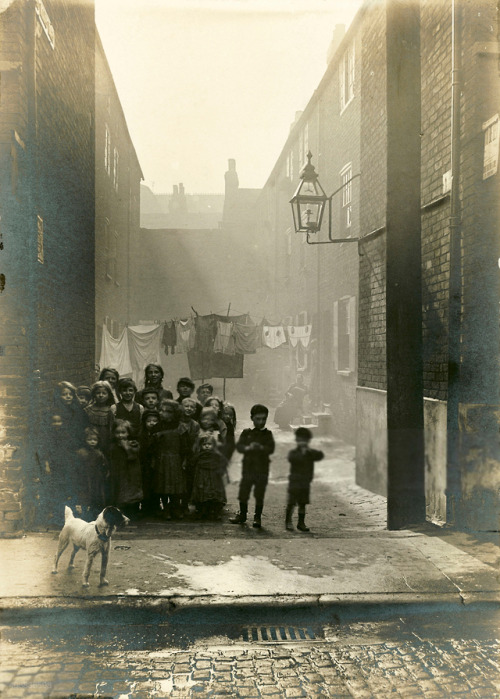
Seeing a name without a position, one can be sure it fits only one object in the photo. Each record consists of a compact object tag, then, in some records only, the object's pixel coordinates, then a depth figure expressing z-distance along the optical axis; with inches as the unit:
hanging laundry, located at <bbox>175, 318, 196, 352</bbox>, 594.9
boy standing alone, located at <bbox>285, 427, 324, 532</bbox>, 226.8
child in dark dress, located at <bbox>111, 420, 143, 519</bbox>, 229.1
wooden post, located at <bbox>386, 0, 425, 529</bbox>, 213.9
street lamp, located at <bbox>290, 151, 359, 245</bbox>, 328.2
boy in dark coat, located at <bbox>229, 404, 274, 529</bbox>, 232.4
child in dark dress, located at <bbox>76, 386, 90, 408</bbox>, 239.5
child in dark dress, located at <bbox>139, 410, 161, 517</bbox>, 240.4
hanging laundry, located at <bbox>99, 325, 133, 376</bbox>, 550.9
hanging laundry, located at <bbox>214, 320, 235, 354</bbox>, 586.2
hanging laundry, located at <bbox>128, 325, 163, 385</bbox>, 606.9
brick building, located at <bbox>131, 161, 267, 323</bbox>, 1113.4
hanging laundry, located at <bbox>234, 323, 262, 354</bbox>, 587.5
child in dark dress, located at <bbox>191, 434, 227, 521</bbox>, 240.2
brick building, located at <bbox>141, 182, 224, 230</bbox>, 1568.7
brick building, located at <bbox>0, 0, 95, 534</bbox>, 210.2
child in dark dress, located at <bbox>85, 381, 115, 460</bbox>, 229.6
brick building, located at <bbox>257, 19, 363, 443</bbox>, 513.7
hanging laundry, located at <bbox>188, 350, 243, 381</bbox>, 593.6
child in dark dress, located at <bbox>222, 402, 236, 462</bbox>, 262.4
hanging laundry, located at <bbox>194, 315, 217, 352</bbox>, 591.5
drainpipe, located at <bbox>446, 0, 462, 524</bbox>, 229.5
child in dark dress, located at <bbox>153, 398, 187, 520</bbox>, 238.4
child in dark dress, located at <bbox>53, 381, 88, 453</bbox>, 229.0
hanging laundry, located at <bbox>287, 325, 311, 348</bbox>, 599.2
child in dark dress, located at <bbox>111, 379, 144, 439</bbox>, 242.1
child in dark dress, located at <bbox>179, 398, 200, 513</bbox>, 243.8
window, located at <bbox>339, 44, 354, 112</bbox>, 530.5
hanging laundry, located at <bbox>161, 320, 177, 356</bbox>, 608.4
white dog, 159.5
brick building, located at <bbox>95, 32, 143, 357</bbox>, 623.5
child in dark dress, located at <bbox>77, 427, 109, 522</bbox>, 220.8
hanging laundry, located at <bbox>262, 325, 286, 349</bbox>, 591.2
